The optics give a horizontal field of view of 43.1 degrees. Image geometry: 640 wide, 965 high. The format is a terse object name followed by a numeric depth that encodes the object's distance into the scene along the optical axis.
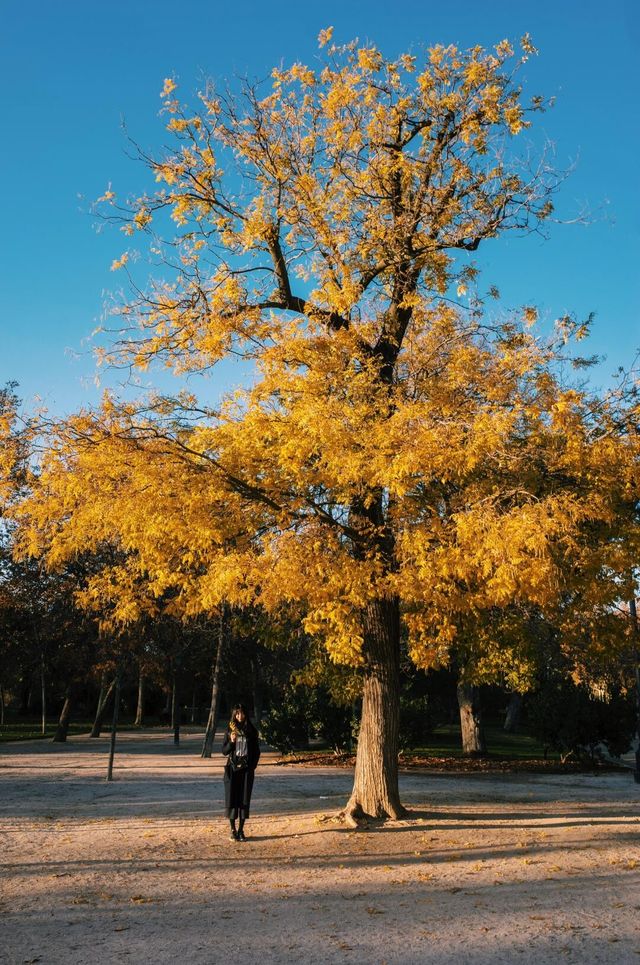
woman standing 10.13
